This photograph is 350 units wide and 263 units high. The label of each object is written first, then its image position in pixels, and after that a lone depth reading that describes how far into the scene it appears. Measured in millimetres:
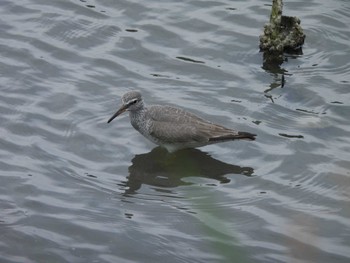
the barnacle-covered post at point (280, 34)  13180
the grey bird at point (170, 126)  11055
